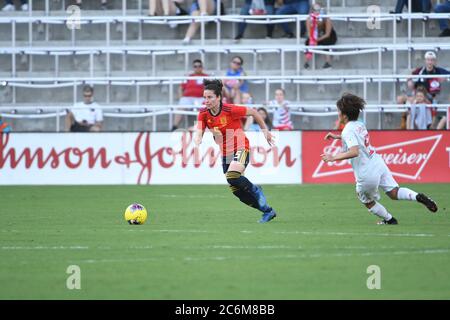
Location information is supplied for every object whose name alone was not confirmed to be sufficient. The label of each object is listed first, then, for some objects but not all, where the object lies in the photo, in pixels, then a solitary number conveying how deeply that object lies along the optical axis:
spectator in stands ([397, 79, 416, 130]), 25.25
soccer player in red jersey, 14.23
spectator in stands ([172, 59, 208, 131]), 25.90
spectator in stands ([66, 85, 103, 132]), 25.45
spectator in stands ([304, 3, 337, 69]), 26.97
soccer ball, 13.90
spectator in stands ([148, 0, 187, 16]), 28.59
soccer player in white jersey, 13.21
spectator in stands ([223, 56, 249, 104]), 25.98
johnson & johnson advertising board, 23.97
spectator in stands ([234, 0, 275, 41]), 28.22
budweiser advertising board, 23.72
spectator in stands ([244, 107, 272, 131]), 24.19
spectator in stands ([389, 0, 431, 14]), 28.03
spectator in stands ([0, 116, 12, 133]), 25.34
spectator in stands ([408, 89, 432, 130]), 24.73
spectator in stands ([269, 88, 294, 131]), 25.02
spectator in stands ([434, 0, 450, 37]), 27.70
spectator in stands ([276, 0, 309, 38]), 28.22
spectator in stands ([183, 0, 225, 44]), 28.22
